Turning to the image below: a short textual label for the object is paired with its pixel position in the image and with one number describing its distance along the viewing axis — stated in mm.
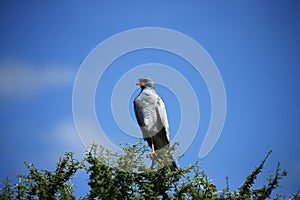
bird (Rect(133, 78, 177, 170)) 18672
